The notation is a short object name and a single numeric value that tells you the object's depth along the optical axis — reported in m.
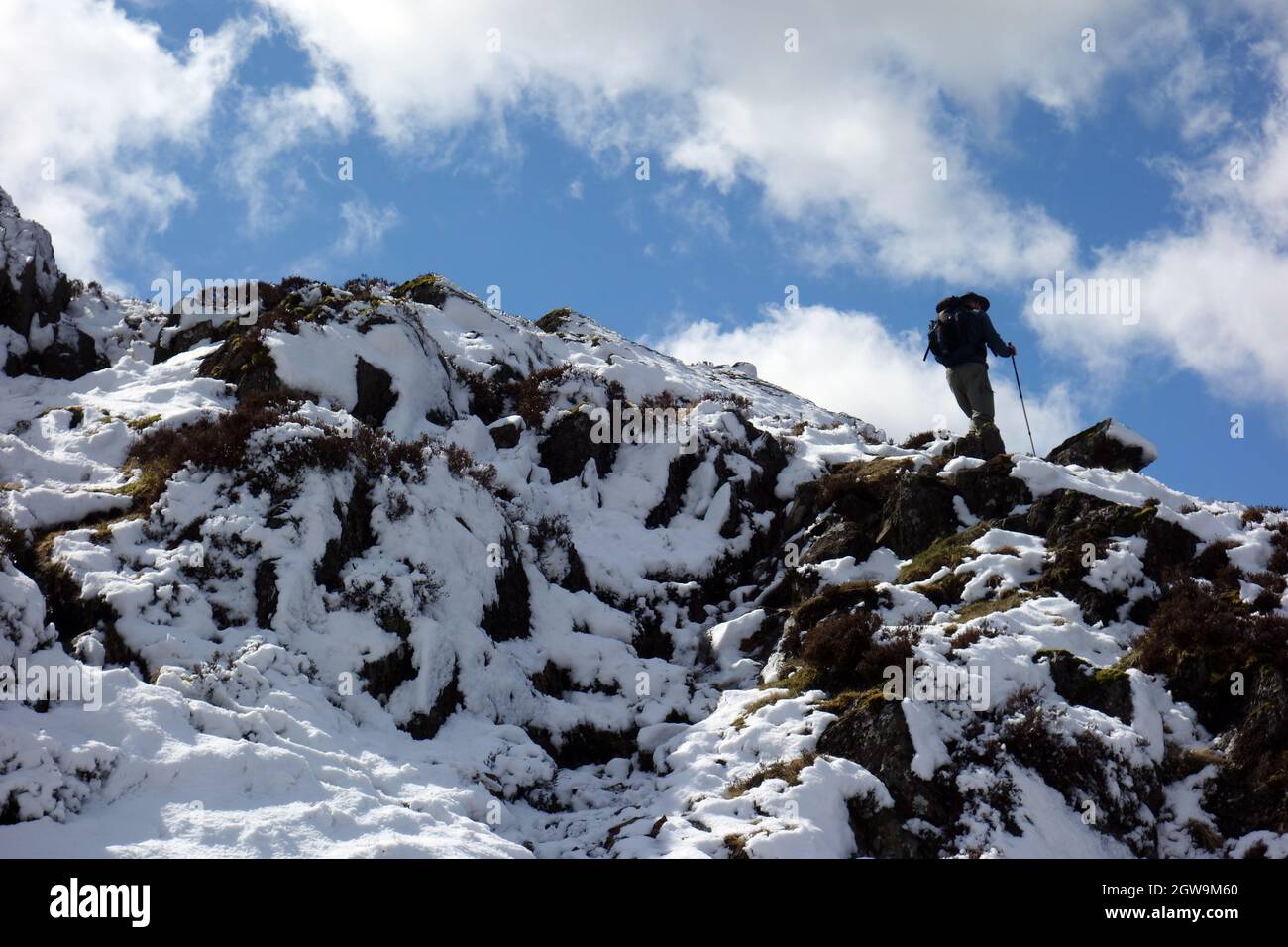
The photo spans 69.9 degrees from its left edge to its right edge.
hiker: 21.91
